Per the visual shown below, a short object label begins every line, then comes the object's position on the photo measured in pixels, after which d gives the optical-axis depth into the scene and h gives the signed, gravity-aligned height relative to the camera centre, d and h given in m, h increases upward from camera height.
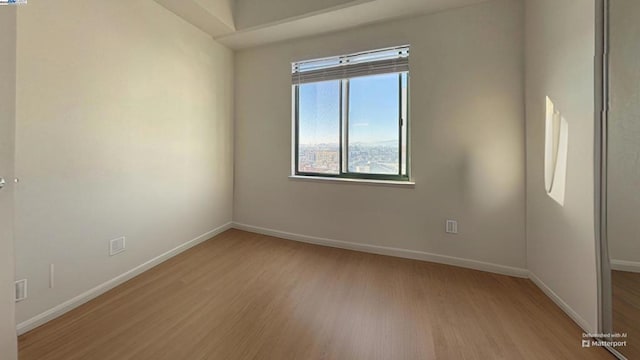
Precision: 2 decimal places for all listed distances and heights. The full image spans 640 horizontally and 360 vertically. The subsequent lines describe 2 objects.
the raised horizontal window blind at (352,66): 2.68 +1.40
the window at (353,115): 2.76 +0.83
